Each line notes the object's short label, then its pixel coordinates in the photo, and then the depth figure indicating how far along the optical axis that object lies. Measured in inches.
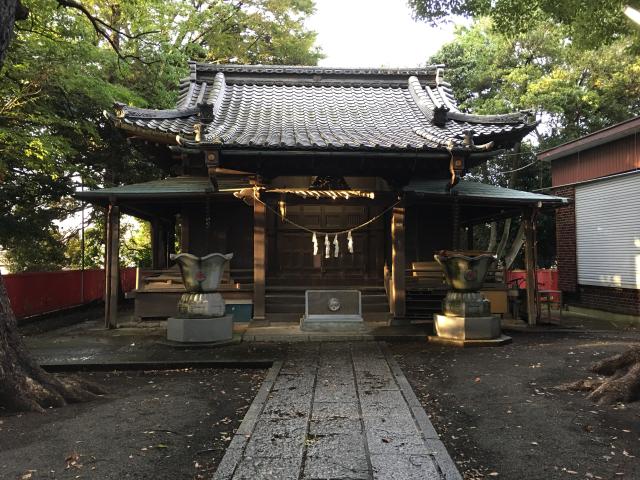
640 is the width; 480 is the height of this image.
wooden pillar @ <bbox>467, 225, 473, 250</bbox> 606.5
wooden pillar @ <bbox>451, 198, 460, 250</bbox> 387.2
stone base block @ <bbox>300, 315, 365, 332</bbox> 387.5
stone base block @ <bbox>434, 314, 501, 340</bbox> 348.8
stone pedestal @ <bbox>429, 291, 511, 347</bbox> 348.5
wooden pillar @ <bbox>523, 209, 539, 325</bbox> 449.7
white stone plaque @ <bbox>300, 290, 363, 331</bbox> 396.2
